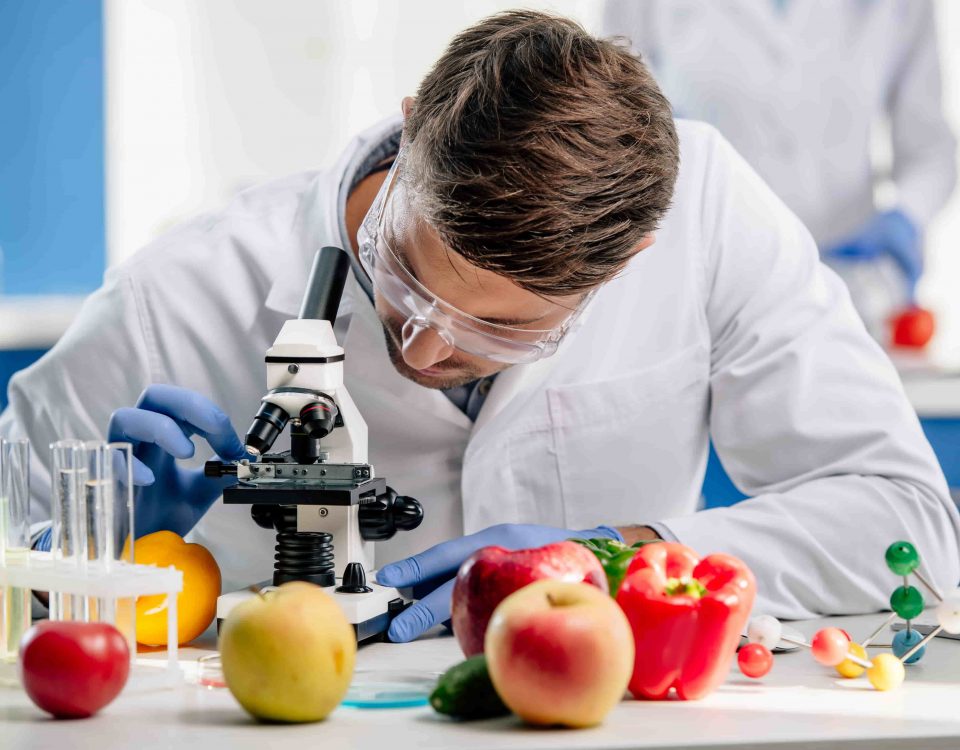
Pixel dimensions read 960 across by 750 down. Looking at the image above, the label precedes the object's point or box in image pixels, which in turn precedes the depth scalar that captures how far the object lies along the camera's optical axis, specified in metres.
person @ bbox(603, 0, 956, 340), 4.06
